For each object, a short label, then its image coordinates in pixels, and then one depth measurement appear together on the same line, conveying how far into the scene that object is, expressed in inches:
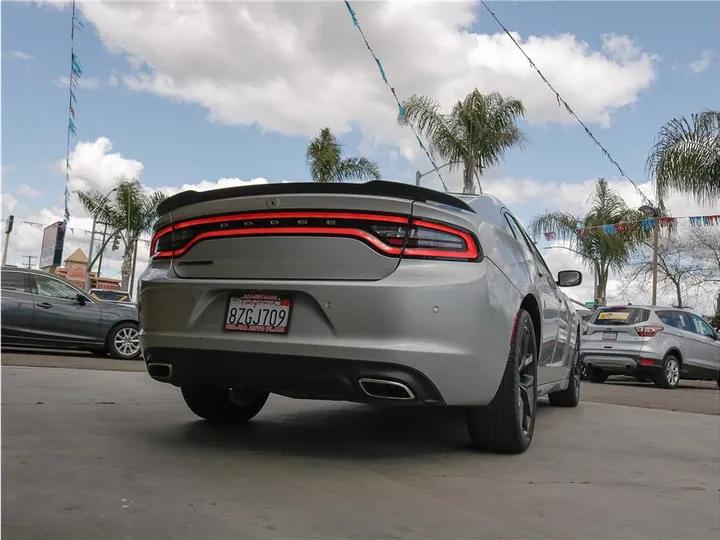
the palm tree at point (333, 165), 1002.7
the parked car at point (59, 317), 441.4
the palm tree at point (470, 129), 780.6
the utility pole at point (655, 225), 883.6
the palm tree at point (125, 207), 1384.1
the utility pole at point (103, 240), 1437.5
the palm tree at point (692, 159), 624.1
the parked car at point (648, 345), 468.4
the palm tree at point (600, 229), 1092.5
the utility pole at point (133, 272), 1500.5
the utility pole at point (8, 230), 1871.3
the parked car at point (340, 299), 127.9
